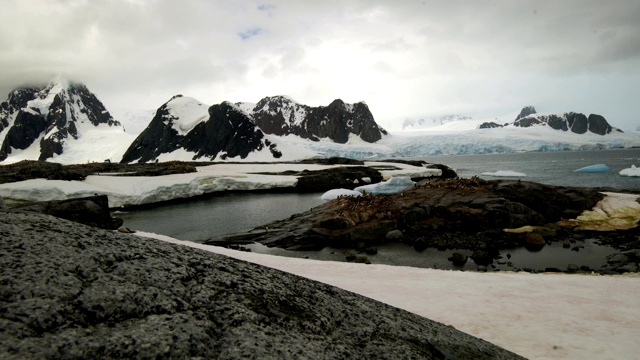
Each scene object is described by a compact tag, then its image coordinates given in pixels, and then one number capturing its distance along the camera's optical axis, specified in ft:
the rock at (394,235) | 62.69
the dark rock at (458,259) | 50.33
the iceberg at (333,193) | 112.89
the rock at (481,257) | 50.55
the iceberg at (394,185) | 107.04
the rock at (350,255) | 53.42
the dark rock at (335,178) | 157.28
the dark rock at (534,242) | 57.04
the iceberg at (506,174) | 177.05
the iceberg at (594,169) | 191.49
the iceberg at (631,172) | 164.97
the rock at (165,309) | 6.56
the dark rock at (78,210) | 54.19
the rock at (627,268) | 44.37
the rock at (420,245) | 58.08
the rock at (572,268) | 44.62
